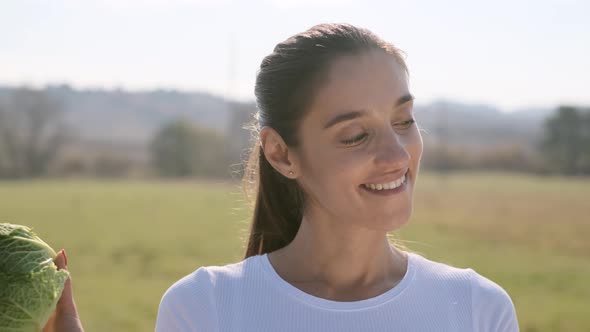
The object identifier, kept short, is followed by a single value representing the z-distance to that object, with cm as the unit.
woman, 228
